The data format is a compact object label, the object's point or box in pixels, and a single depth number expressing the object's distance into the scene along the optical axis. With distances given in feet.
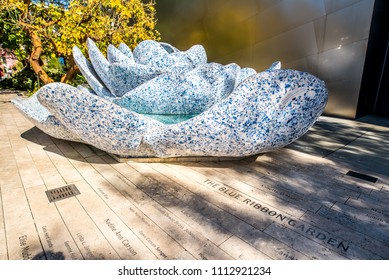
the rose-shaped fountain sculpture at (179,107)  10.25
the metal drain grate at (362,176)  11.93
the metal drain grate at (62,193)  9.72
